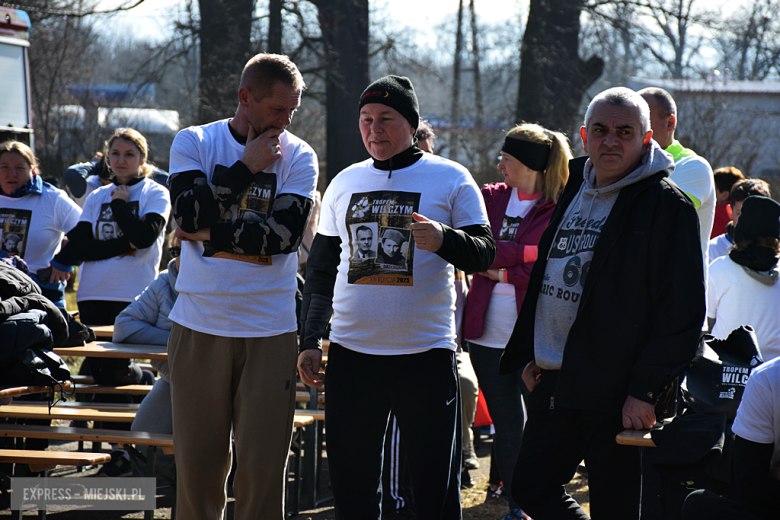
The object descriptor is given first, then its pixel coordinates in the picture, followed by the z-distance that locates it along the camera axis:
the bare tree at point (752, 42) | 15.51
